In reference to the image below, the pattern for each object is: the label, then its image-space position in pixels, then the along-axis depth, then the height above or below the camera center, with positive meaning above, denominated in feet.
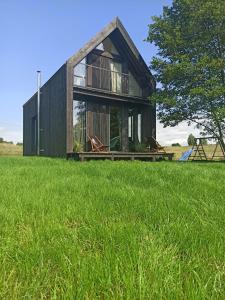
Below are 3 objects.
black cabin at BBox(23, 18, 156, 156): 31.54 +8.28
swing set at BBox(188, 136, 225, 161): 38.38 +1.67
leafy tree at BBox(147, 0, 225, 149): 35.61 +14.12
